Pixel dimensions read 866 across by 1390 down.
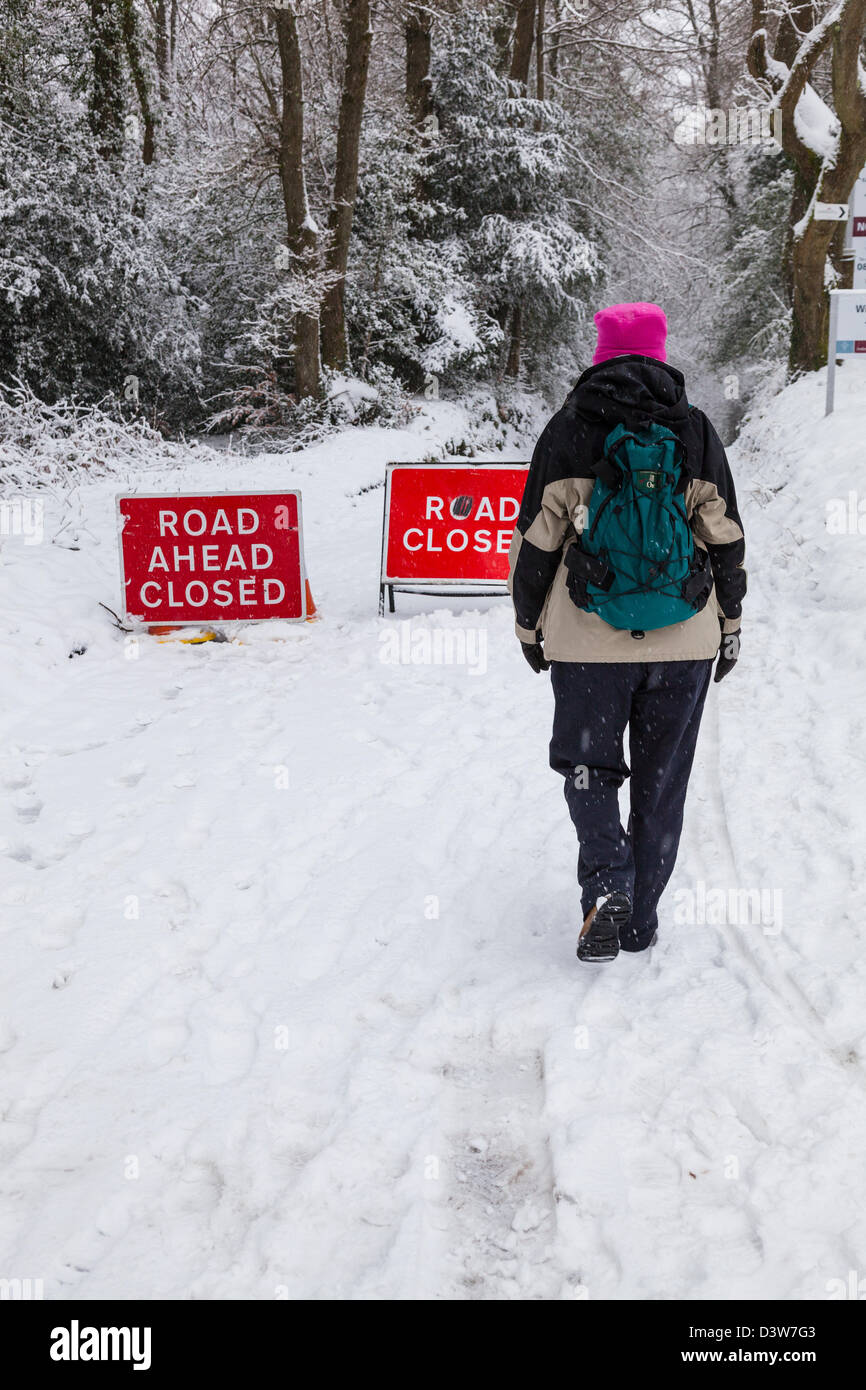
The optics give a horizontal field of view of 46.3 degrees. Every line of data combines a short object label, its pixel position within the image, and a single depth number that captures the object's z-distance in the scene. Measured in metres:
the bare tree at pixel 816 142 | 13.02
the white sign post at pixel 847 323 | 10.45
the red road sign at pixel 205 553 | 7.88
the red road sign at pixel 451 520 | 8.25
